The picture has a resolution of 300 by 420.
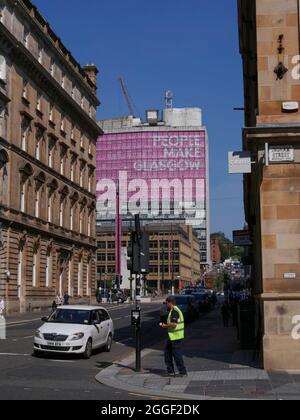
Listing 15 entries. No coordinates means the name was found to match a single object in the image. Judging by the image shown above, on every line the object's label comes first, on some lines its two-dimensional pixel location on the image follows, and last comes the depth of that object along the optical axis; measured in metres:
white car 18.03
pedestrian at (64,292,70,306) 53.07
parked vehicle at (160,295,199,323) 37.78
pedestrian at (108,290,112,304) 77.19
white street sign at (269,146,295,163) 15.26
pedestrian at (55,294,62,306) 49.88
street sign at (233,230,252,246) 23.38
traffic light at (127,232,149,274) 15.57
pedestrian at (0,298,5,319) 38.45
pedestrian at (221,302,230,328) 33.72
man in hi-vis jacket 14.06
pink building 166.75
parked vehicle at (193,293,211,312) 50.62
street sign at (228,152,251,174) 15.66
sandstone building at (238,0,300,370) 14.80
